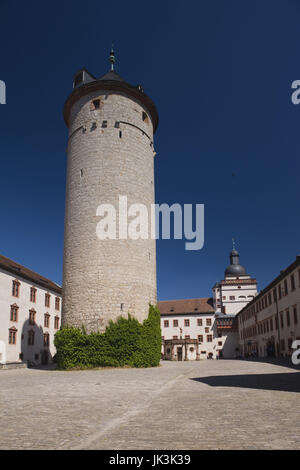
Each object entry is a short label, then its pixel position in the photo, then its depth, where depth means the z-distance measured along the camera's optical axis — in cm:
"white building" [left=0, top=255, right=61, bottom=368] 3369
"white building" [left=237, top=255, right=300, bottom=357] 3203
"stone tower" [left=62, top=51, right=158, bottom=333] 2619
